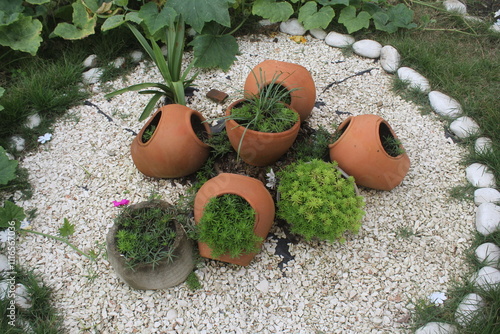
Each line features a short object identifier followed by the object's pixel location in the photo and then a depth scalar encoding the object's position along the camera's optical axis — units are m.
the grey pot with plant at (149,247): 1.87
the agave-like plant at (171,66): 2.63
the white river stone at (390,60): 3.22
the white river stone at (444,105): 2.89
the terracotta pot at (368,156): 2.19
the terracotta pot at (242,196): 1.97
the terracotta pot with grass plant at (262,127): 2.07
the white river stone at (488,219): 2.27
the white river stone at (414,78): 3.04
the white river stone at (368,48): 3.33
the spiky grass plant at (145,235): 1.87
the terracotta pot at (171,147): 2.20
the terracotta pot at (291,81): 2.37
